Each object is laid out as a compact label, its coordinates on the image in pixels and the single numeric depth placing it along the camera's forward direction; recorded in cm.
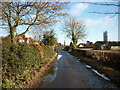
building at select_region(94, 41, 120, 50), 5096
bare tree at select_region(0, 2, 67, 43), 1035
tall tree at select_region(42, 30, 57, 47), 3904
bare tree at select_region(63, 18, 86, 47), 4325
